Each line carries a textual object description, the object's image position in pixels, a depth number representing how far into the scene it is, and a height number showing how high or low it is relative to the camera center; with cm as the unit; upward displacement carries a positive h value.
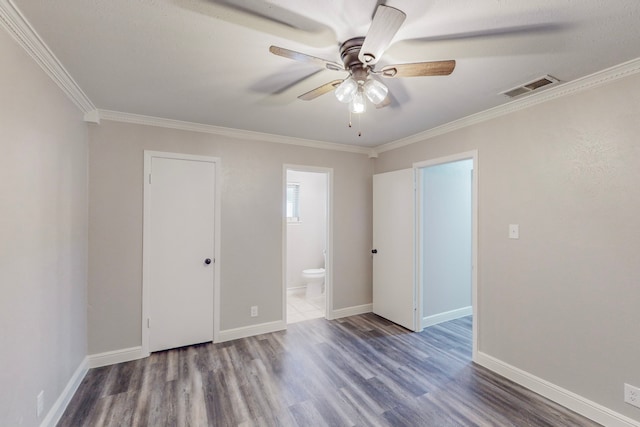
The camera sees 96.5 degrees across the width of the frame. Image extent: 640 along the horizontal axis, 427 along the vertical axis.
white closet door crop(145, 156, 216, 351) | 295 -40
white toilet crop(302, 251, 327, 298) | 493 -115
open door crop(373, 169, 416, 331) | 358 -43
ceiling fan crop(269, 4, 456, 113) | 134 +79
